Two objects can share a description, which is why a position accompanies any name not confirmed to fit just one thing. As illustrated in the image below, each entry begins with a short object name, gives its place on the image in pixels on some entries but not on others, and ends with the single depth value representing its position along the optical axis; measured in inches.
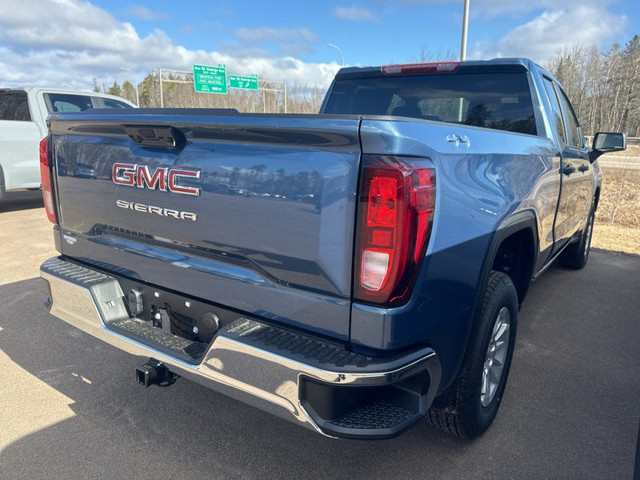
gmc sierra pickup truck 65.5
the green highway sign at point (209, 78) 1298.0
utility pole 531.0
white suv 303.4
